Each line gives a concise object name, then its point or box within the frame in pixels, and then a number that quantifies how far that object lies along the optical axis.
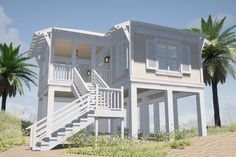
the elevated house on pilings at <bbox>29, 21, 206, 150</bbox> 15.54
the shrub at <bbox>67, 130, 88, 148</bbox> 13.97
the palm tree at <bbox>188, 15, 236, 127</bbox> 28.53
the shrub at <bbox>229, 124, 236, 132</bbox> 18.86
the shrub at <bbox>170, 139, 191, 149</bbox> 12.71
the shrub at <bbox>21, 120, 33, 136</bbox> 22.22
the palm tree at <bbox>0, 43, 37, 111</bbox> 30.03
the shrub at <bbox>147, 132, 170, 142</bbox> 17.05
